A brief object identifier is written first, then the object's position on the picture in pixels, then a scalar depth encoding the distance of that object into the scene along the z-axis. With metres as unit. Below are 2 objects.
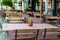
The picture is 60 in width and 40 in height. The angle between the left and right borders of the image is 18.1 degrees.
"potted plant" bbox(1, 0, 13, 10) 21.59
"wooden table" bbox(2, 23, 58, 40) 4.81
